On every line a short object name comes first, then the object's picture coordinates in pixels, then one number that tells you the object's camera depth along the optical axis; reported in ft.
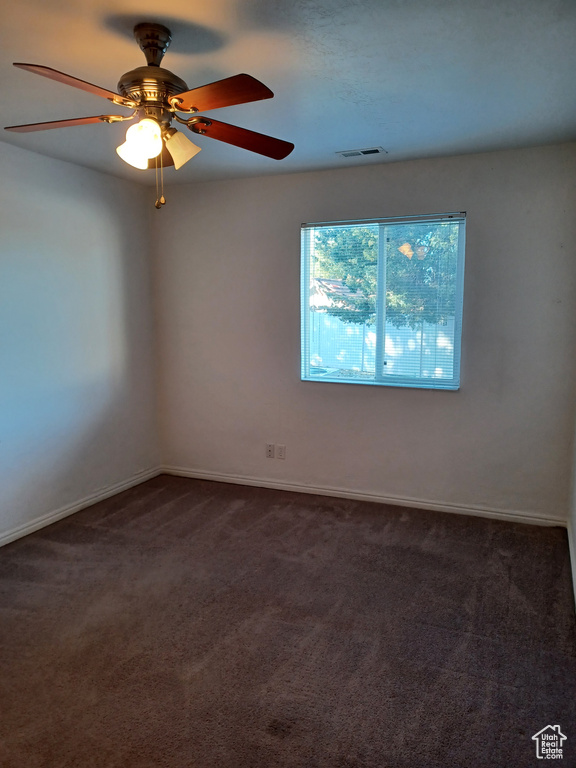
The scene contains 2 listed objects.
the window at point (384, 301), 11.30
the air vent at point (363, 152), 10.37
